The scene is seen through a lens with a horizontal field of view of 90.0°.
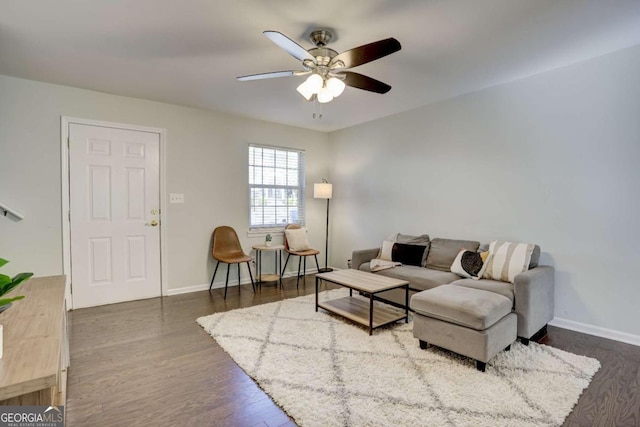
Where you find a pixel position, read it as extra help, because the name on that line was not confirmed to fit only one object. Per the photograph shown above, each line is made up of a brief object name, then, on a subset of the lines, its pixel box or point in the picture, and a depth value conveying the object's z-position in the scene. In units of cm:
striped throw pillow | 289
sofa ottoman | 221
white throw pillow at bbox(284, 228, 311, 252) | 478
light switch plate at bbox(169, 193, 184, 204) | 407
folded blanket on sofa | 368
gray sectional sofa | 257
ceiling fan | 194
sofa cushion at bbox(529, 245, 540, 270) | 296
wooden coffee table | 286
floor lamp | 504
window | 479
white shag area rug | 177
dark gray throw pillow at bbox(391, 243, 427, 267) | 377
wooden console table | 90
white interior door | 354
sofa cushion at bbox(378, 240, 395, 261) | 397
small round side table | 451
